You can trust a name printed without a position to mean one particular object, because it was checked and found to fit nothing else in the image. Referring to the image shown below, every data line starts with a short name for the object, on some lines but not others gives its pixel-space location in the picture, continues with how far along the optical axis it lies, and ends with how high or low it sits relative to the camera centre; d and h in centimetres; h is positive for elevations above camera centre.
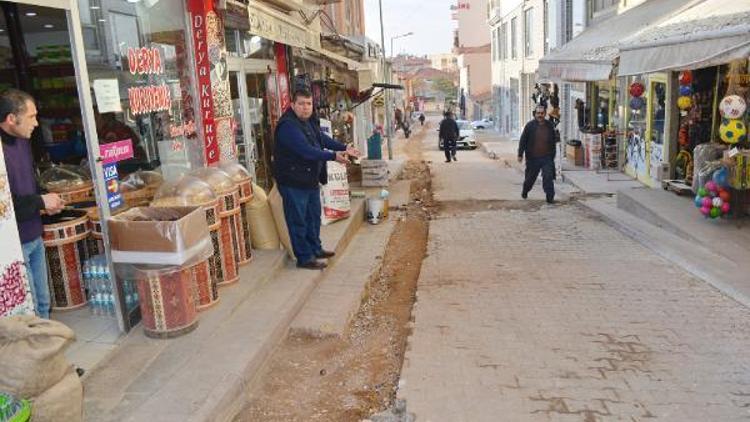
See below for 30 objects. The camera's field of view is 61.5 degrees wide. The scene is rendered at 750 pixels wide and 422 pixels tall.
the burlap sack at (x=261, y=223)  630 -112
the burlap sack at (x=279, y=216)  625 -106
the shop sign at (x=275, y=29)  680 +93
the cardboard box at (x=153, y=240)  413 -80
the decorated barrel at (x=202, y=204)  475 -69
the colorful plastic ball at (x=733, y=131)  768 -66
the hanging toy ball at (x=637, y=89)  1236 -12
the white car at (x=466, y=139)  3043 -211
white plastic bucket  950 -161
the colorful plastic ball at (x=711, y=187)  757 -130
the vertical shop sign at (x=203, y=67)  609 +45
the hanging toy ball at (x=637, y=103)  1262 -40
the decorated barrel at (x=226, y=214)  528 -86
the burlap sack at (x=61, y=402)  287 -128
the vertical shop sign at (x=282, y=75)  920 +48
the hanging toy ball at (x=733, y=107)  758 -37
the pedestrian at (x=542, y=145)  1086 -95
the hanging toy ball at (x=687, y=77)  1018 +3
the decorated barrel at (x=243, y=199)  579 -82
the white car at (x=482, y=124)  4348 -206
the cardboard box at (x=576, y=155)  1608 -171
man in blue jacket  573 -57
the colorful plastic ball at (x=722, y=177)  756 -119
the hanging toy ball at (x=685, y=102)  1012 -36
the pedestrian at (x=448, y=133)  2038 -119
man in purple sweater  370 -30
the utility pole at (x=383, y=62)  2405 +158
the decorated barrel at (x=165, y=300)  420 -122
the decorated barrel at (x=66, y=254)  454 -96
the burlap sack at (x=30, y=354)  282 -103
